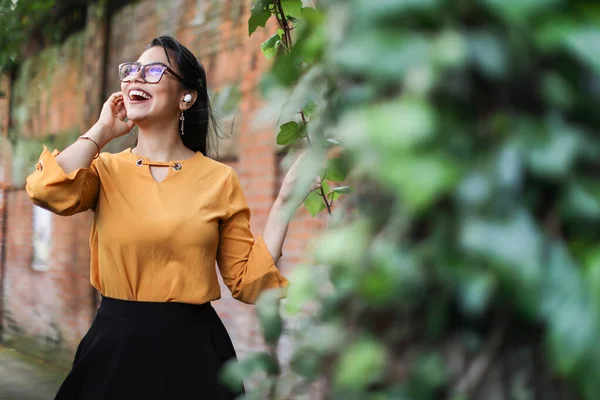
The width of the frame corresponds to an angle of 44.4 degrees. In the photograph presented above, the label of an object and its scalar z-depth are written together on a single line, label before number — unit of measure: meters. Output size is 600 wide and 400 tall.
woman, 2.55
